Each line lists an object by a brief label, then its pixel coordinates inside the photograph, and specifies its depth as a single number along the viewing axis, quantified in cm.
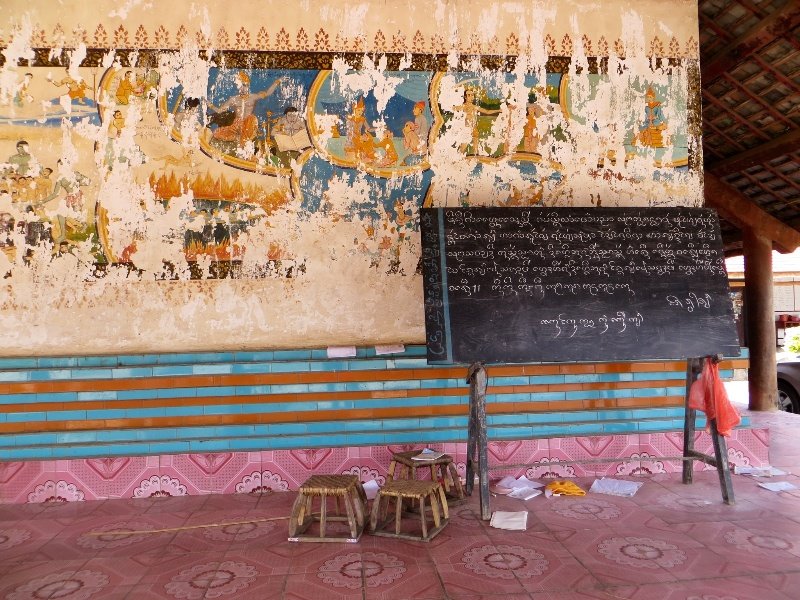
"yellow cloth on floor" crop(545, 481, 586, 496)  410
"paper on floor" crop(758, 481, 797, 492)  414
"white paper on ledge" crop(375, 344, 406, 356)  443
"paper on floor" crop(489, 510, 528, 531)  351
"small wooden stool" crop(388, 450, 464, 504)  383
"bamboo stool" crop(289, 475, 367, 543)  334
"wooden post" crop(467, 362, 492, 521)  367
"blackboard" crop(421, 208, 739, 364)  373
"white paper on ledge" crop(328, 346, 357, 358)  441
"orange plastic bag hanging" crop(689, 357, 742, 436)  389
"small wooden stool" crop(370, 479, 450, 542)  331
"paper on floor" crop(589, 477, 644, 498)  413
